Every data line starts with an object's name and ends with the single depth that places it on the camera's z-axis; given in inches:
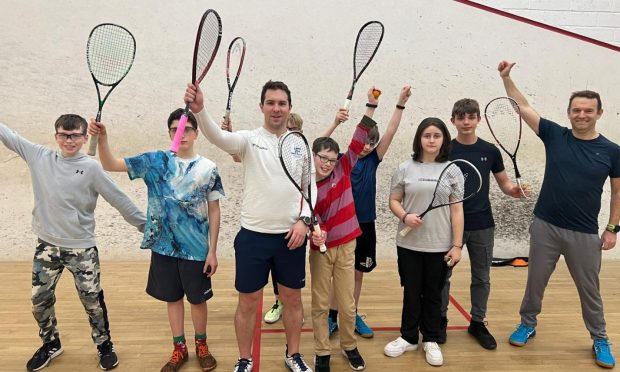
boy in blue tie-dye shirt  71.5
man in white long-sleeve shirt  64.7
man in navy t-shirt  78.4
